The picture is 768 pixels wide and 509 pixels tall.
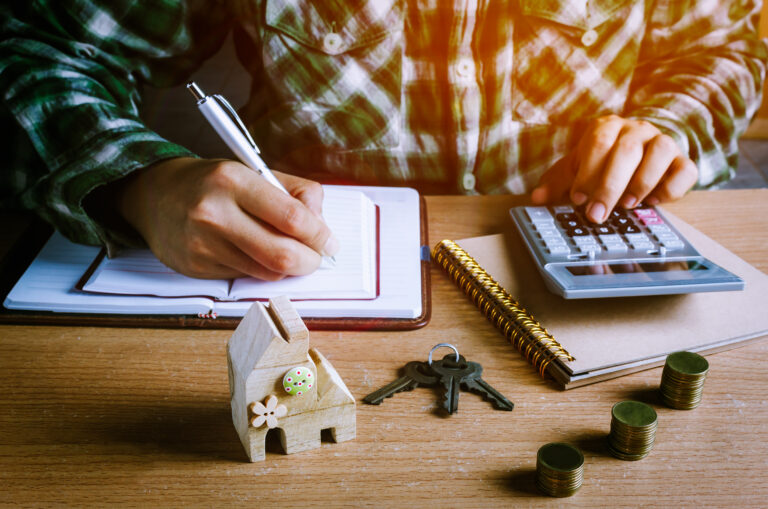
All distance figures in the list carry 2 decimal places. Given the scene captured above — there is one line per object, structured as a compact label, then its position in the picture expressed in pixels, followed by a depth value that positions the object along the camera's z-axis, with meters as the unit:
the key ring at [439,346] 0.55
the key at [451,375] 0.52
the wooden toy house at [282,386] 0.43
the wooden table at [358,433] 0.44
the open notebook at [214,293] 0.61
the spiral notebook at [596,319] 0.55
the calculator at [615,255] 0.59
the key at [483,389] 0.52
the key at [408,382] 0.52
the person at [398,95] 0.72
